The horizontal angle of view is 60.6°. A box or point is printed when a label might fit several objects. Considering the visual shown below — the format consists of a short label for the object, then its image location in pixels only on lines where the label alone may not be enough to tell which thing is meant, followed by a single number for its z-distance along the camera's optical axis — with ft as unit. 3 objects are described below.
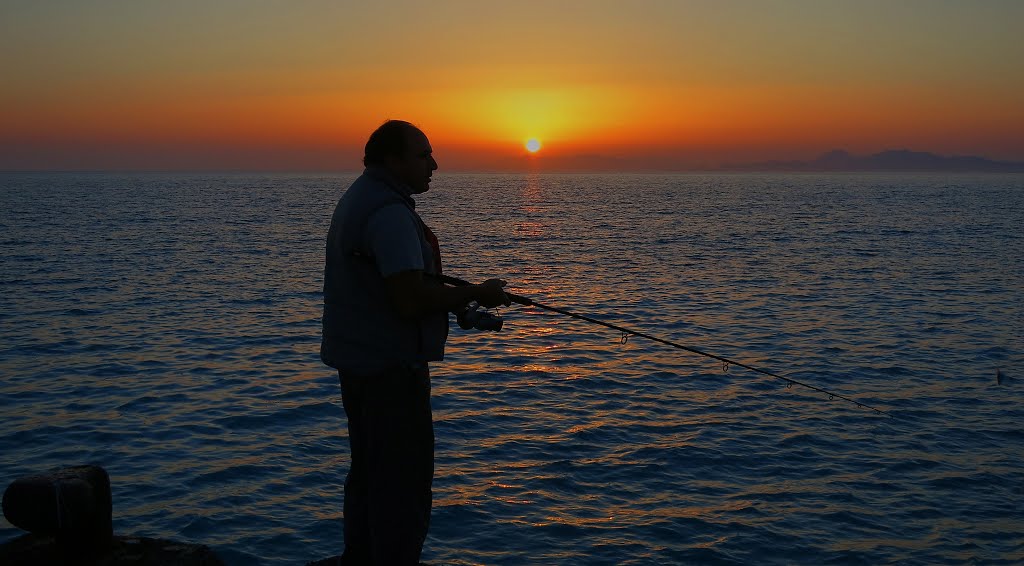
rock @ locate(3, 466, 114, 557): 15.14
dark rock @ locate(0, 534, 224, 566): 15.55
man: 12.95
